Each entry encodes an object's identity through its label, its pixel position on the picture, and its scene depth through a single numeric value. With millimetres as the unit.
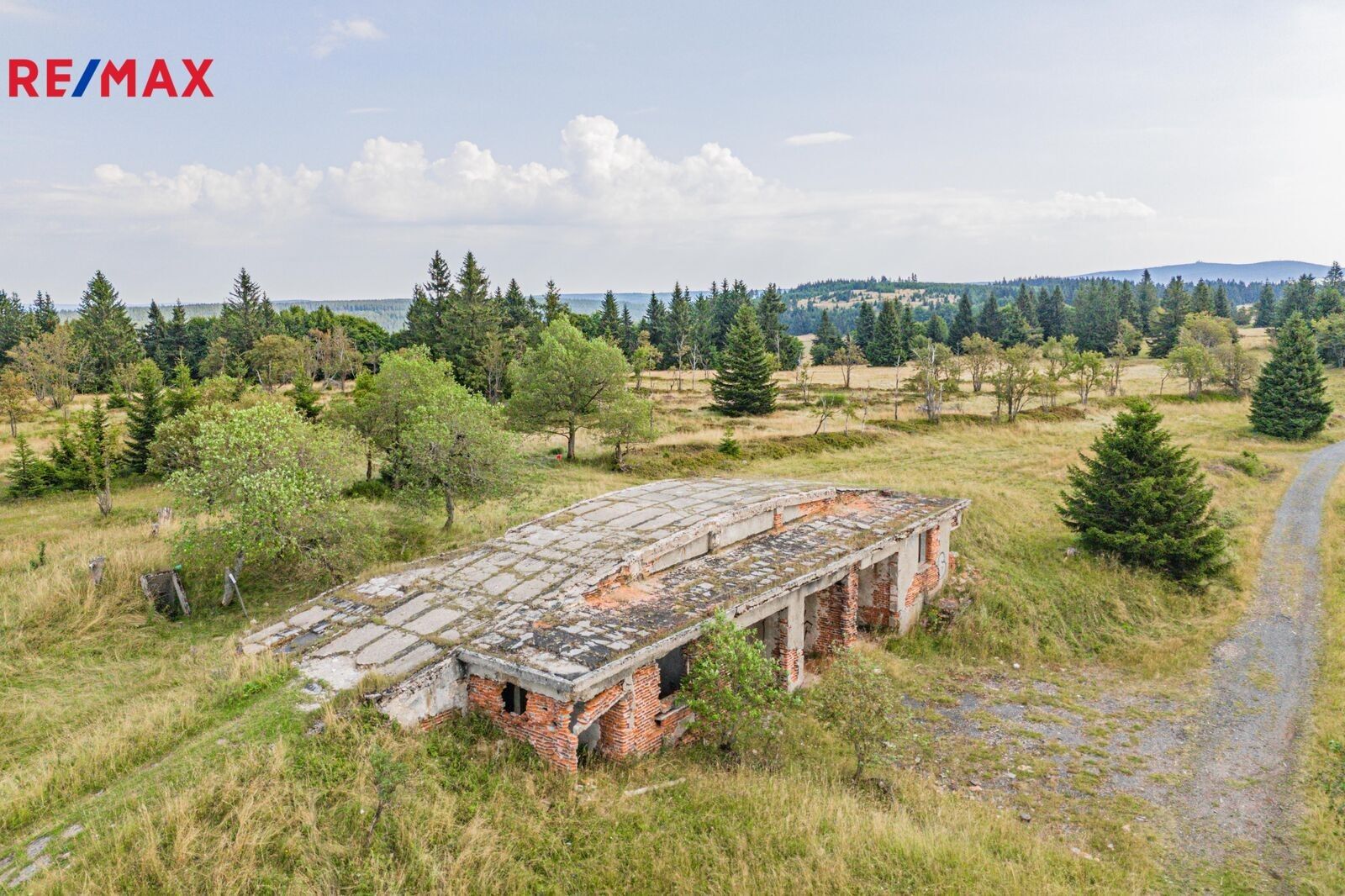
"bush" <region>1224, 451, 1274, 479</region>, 33000
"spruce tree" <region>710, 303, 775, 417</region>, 48531
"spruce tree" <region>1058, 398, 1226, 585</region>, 20672
